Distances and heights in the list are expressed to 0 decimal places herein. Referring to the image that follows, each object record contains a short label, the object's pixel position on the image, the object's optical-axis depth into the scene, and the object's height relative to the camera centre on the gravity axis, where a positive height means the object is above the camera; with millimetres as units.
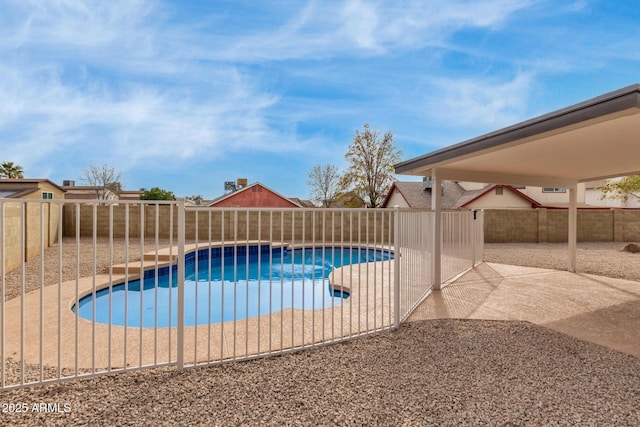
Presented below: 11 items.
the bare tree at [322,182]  34781 +3167
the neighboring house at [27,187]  21469 +1778
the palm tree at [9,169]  29141 +3860
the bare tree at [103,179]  37594 +3925
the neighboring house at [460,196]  22000 +1107
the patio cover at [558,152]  3449 +933
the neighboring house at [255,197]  28234 +1348
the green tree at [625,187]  14781 +1114
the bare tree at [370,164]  26250 +3798
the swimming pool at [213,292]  6574 -1958
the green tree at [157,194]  35344 +2048
